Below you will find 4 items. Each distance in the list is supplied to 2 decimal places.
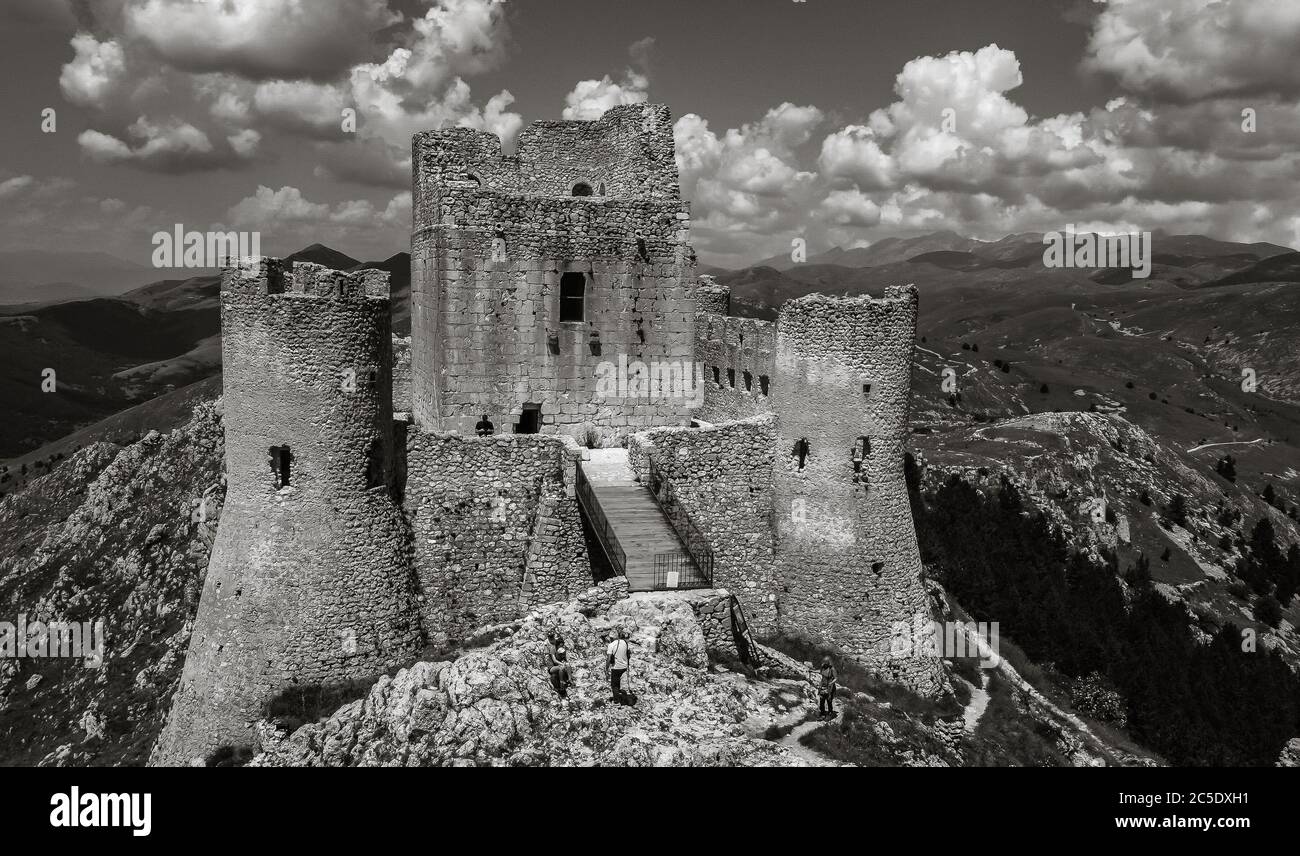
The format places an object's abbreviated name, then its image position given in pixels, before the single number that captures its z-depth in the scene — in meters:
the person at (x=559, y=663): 20.05
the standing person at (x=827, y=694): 21.42
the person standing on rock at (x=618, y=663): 19.75
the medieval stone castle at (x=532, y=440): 24.08
